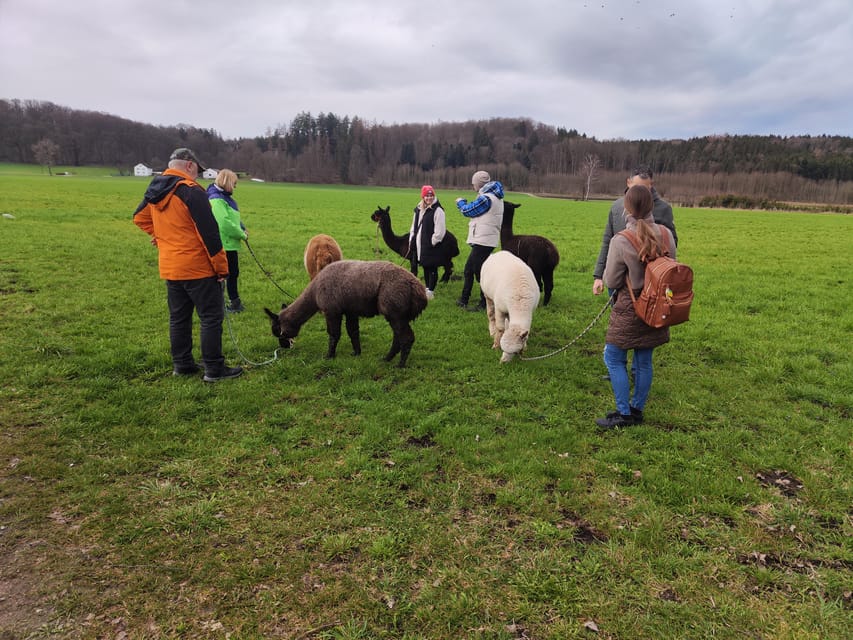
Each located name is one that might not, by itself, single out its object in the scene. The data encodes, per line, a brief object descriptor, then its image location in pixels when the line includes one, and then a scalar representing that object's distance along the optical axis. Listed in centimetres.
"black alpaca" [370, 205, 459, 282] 949
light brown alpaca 840
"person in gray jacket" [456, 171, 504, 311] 814
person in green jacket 775
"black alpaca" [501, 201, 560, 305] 890
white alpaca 630
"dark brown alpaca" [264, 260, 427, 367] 604
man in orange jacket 498
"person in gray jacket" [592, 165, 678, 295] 503
